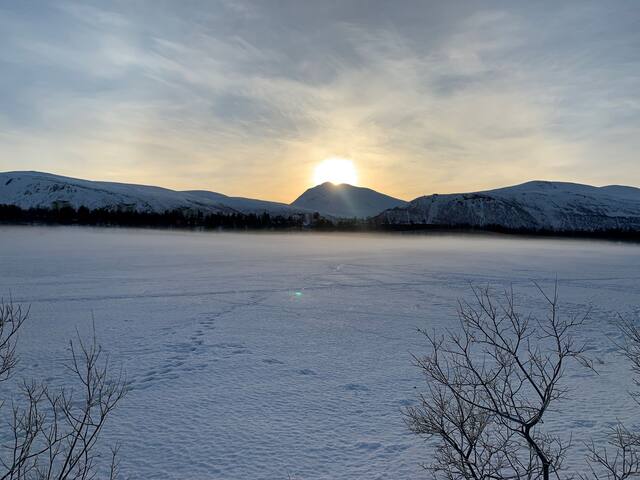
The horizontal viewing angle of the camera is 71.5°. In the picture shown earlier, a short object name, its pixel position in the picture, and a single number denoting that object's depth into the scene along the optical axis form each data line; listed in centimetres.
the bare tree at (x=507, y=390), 471
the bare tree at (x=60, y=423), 634
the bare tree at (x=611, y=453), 641
